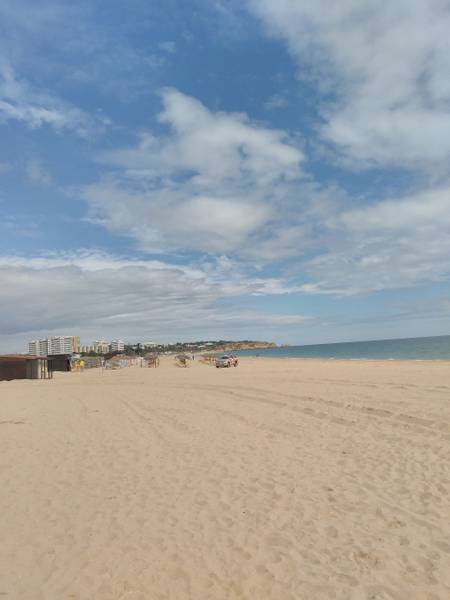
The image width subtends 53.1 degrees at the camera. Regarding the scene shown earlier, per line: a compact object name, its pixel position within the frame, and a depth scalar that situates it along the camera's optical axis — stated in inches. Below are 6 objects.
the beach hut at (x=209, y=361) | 2243.5
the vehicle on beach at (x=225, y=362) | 1740.9
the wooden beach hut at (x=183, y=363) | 2102.6
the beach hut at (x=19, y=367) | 1417.3
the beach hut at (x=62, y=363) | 1824.6
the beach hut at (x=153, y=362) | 2232.8
